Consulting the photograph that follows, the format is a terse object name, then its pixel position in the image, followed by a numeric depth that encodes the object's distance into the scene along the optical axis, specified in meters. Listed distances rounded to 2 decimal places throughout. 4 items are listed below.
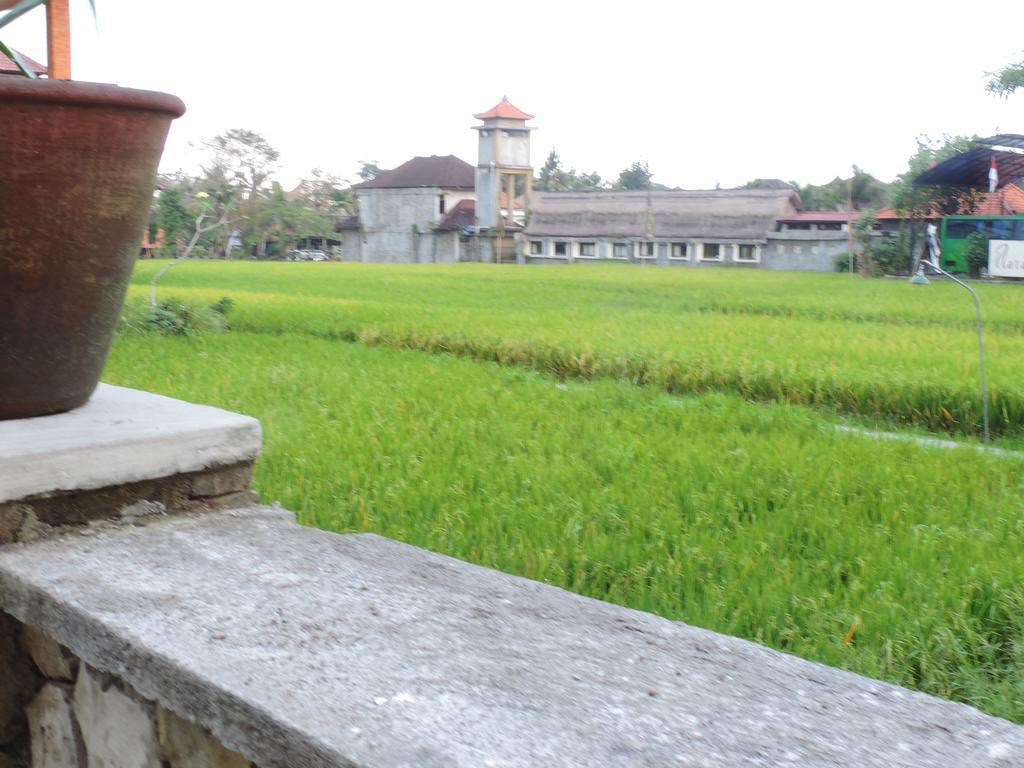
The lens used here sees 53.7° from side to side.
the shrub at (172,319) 8.47
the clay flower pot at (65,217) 1.60
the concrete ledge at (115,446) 1.58
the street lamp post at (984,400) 4.40
